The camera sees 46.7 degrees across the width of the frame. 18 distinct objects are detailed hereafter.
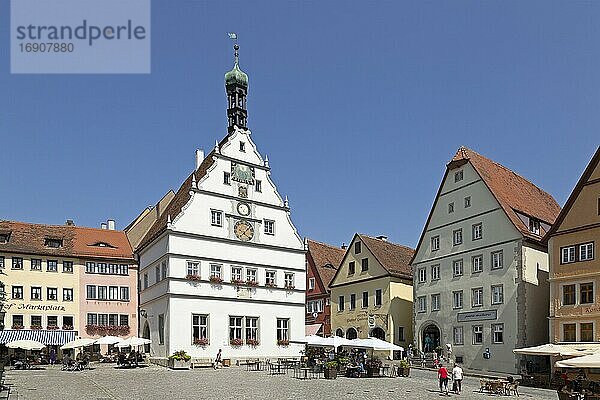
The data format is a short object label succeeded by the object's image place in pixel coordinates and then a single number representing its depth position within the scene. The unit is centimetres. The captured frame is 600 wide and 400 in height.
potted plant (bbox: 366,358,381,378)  3756
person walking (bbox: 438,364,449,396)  2785
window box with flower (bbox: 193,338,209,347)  4631
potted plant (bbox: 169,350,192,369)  4256
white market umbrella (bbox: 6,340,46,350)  4403
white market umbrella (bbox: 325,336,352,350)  4103
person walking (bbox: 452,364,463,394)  2862
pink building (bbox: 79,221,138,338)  5159
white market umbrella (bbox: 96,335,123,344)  4517
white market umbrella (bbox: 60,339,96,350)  4484
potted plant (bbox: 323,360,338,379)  3562
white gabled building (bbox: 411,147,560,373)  4209
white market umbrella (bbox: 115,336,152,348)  4491
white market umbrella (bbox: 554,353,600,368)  2334
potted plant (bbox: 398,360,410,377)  3878
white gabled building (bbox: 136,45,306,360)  4650
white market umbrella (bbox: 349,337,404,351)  3953
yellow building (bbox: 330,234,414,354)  5400
